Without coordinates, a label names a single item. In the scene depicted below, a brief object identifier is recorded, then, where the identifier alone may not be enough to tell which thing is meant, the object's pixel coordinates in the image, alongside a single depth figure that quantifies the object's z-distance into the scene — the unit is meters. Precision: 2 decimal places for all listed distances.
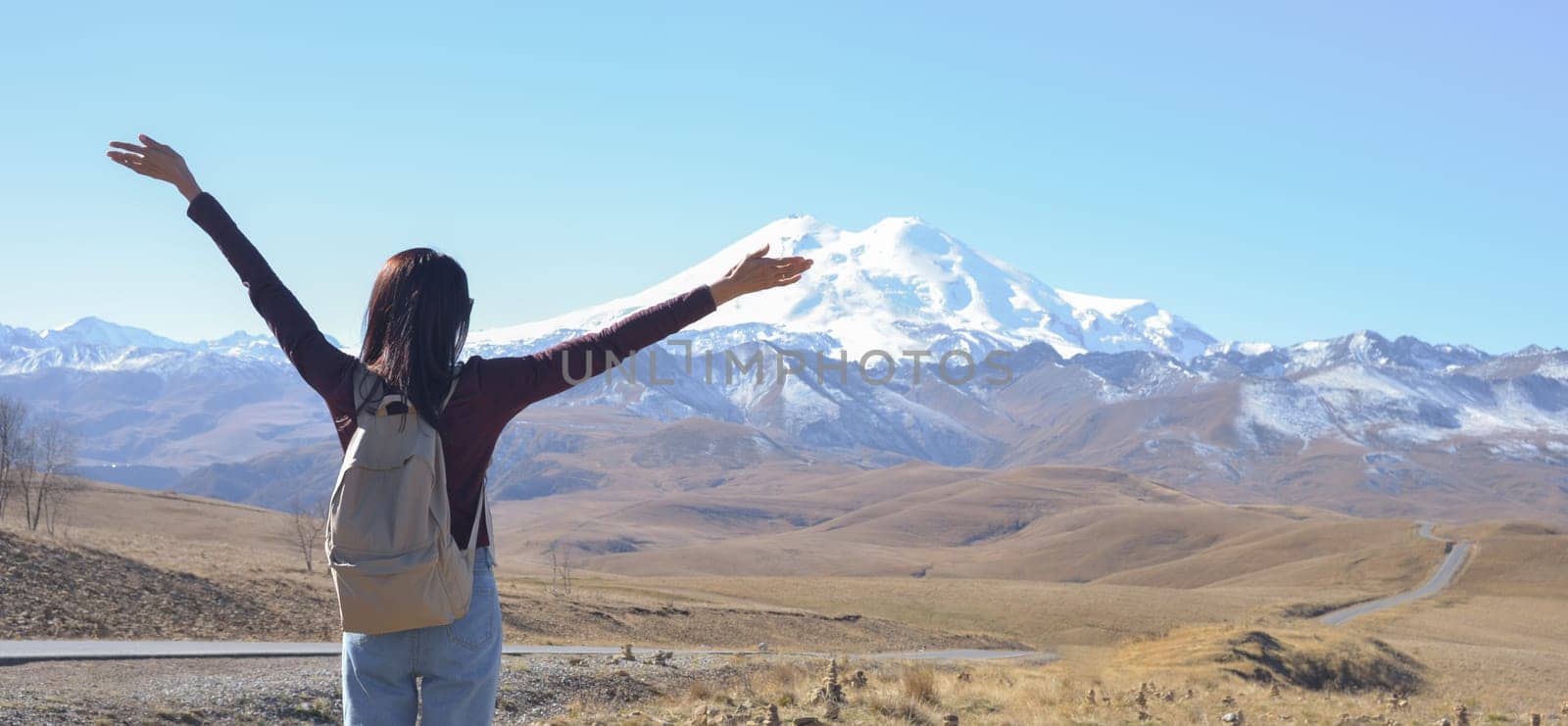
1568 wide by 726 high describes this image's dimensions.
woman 4.12
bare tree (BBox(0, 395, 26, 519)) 61.03
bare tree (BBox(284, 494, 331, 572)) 80.34
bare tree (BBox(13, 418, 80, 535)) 62.88
